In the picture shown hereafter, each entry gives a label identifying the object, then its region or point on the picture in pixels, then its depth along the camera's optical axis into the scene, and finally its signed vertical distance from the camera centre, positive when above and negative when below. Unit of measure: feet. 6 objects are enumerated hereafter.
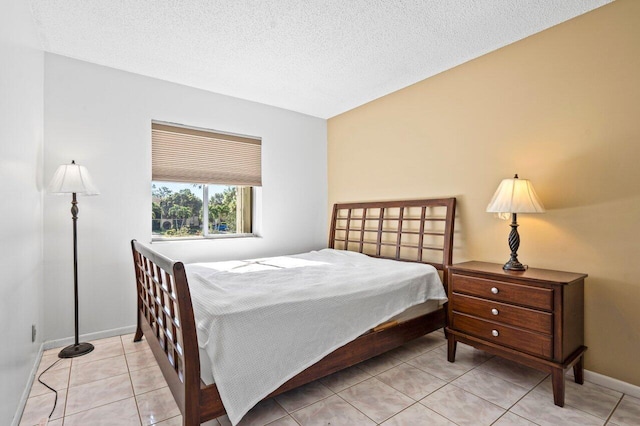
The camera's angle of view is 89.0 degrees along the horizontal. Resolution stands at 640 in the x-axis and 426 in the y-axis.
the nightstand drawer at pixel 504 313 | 6.65 -2.26
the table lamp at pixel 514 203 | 7.46 +0.20
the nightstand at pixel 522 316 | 6.48 -2.29
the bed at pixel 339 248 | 4.95 -1.67
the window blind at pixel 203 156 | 11.00 +1.93
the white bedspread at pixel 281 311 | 5.33 -2.01
